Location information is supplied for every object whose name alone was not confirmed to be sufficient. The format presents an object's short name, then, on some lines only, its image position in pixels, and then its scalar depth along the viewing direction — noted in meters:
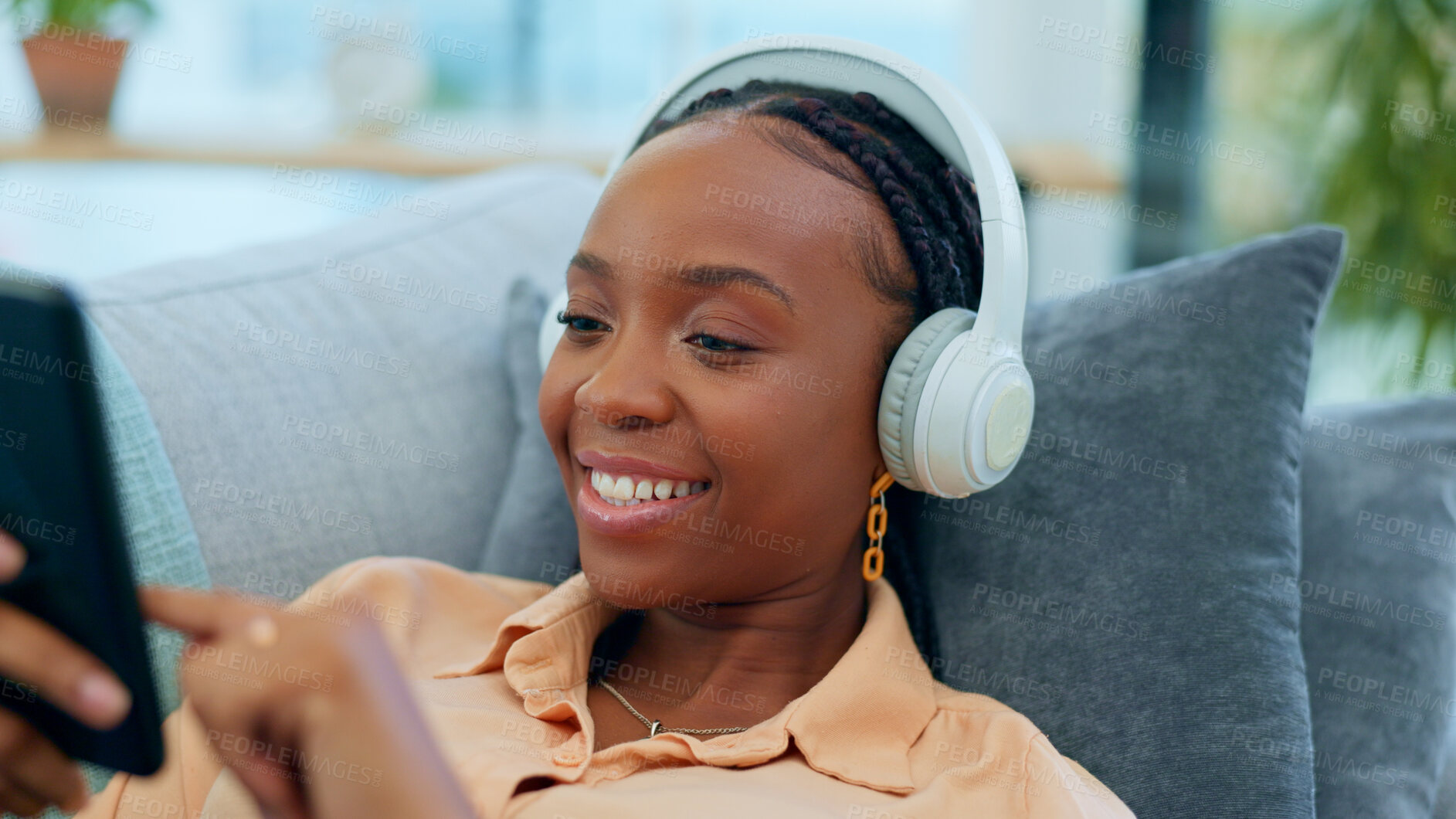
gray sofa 1.07
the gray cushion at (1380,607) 1.16
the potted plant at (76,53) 2.61
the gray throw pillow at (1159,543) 1.04
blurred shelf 2.68
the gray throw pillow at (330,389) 1.24
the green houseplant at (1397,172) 2.34
